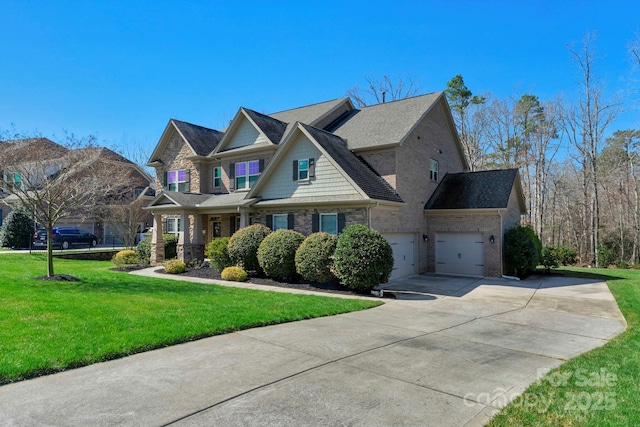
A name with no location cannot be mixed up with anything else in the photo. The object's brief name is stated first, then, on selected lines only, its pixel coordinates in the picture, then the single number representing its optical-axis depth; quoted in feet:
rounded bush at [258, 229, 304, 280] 47.24
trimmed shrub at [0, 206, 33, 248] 89.61
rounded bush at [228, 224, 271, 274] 51.39
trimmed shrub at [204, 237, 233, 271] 53.78
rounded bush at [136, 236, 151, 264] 67.92
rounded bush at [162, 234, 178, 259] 67.46
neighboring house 46.21
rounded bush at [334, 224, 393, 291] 40.65
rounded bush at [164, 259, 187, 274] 55.31
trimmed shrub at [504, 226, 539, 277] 55.06
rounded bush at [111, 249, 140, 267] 65.41
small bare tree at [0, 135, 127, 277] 41.52
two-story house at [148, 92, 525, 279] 51.47
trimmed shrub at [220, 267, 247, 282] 49.18
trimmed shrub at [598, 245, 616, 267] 79.92
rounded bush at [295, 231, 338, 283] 44.09
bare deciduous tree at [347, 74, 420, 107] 114.62
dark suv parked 89.82
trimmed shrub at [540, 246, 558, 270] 63.62
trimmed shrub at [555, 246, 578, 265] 77.66
